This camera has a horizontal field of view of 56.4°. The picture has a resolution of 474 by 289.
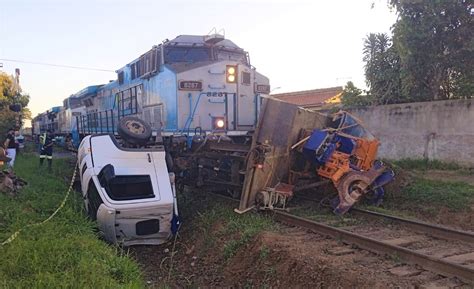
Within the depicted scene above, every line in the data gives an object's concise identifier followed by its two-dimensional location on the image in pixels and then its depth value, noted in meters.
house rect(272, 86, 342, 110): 28.29
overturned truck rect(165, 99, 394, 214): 7.94
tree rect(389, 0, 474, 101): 13.80
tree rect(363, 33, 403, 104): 16.73
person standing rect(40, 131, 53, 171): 15.48
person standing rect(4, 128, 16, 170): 13.50
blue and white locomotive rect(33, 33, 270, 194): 9.21
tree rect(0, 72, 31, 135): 21.52
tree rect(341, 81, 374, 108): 17.83
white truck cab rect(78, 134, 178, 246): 7.18
